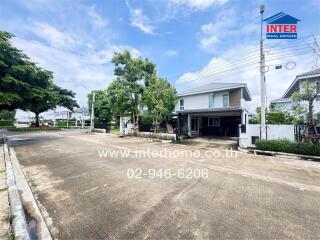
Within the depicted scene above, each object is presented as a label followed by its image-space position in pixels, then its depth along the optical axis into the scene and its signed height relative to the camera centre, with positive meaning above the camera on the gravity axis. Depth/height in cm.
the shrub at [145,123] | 1589 +5
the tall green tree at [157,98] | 1274 +249
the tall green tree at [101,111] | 2566 +223
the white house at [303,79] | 1036 +379
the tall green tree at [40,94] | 1095 +242
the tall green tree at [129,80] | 1485 +493
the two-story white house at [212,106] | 1358 +206
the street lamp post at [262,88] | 844 +232
